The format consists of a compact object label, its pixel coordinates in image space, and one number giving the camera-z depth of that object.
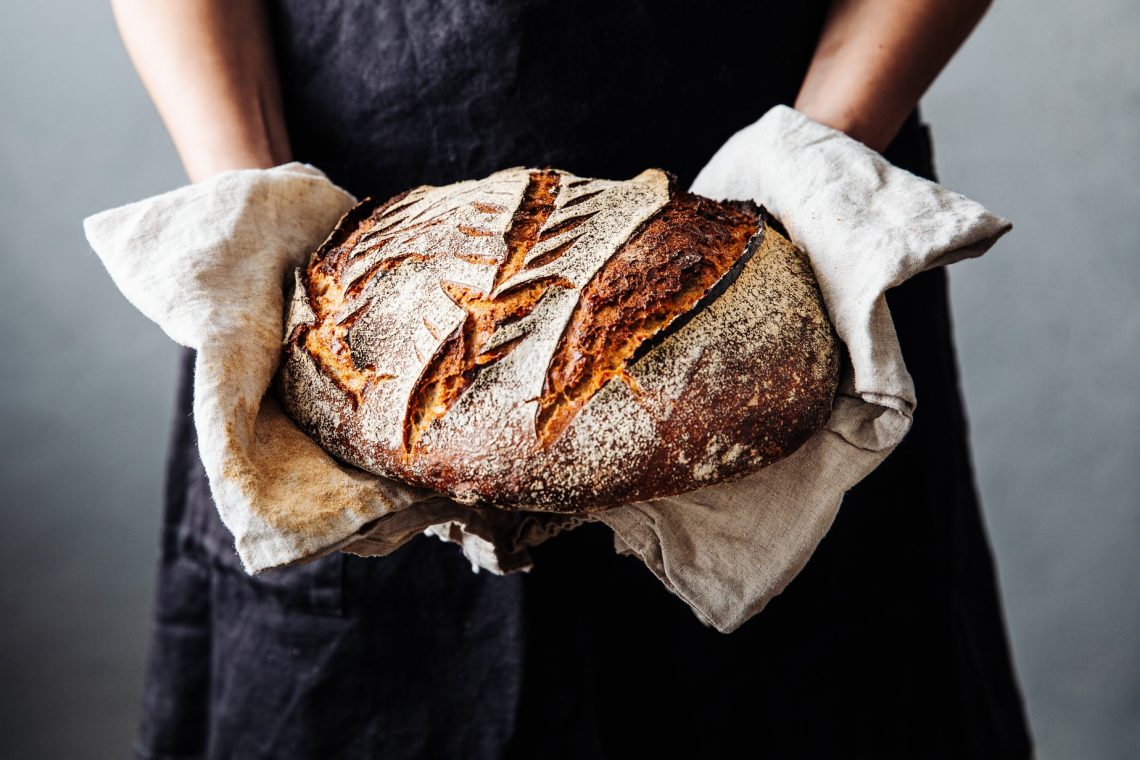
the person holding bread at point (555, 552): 1.03
